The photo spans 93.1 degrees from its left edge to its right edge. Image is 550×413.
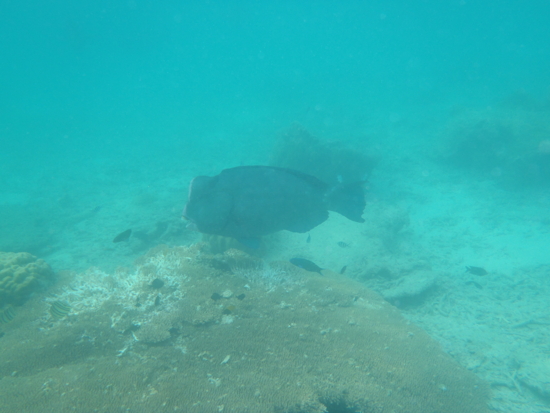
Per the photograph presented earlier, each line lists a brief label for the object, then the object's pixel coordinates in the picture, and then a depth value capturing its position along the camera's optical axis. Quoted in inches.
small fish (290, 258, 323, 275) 160.6
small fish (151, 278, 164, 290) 165.0
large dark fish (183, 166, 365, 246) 110.1
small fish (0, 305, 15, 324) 156.6
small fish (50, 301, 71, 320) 151.8
